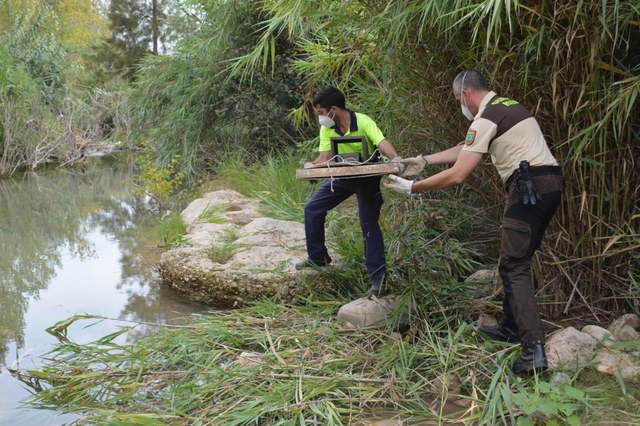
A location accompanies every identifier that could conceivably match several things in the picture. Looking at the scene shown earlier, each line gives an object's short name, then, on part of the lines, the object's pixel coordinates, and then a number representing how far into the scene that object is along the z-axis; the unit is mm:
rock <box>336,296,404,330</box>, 4129
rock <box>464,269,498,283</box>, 4438
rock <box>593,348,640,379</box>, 3174
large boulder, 5188
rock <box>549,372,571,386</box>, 3186
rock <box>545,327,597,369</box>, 3297
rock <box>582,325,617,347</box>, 3377
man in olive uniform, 3348
